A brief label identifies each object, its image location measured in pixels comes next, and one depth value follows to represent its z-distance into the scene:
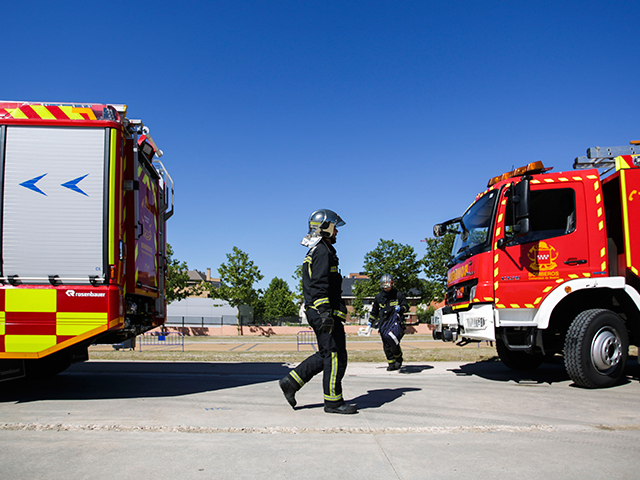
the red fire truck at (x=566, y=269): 5.92
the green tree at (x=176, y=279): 42.03
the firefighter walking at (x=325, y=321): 4.57
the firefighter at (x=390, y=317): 8.07
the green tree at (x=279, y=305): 71.19
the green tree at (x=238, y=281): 42.97
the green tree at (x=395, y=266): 42.94
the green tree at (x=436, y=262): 43.25
